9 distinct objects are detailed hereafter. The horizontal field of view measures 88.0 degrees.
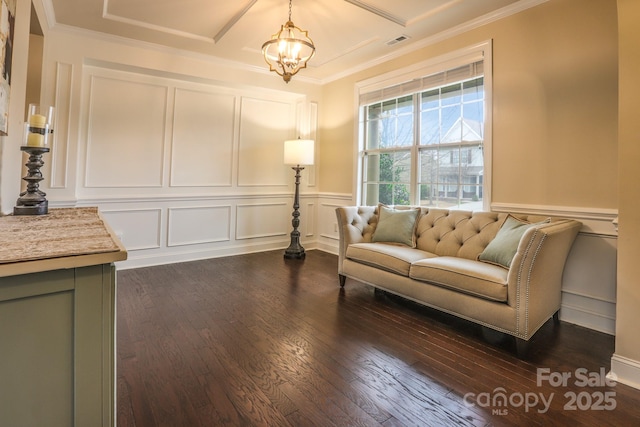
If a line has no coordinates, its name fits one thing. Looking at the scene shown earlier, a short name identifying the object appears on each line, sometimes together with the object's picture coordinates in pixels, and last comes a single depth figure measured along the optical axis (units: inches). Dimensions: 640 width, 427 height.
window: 128.1
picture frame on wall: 65.7
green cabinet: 32.1
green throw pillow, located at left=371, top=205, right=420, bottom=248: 124.2
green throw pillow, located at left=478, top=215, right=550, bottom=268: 90.9
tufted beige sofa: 79.6
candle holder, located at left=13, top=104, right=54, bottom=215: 69.8
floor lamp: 173.9
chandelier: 102.1
